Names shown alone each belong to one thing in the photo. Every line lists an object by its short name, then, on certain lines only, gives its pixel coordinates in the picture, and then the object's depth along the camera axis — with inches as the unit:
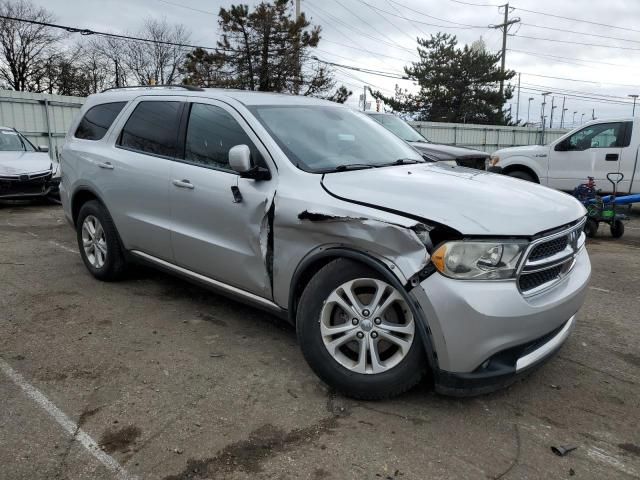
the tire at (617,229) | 321.8
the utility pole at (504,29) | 1692.2
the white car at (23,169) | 402.3
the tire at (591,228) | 324.5
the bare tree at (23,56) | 1481.3
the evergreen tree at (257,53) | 991.6
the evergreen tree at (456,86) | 1676.9
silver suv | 104.3
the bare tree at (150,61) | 1673.2
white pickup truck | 378.6
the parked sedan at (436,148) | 321.4
